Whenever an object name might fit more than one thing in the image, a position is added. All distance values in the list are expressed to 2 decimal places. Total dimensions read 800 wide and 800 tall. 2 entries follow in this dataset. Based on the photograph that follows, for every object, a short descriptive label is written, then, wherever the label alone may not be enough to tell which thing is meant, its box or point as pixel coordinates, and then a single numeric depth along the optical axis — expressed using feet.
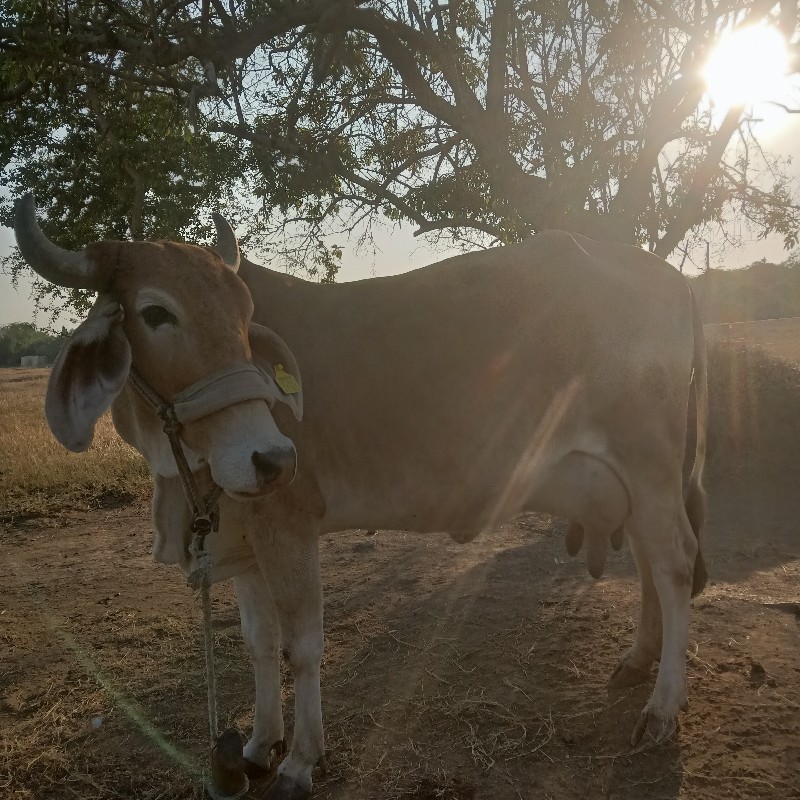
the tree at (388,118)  25.80
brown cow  9.68
